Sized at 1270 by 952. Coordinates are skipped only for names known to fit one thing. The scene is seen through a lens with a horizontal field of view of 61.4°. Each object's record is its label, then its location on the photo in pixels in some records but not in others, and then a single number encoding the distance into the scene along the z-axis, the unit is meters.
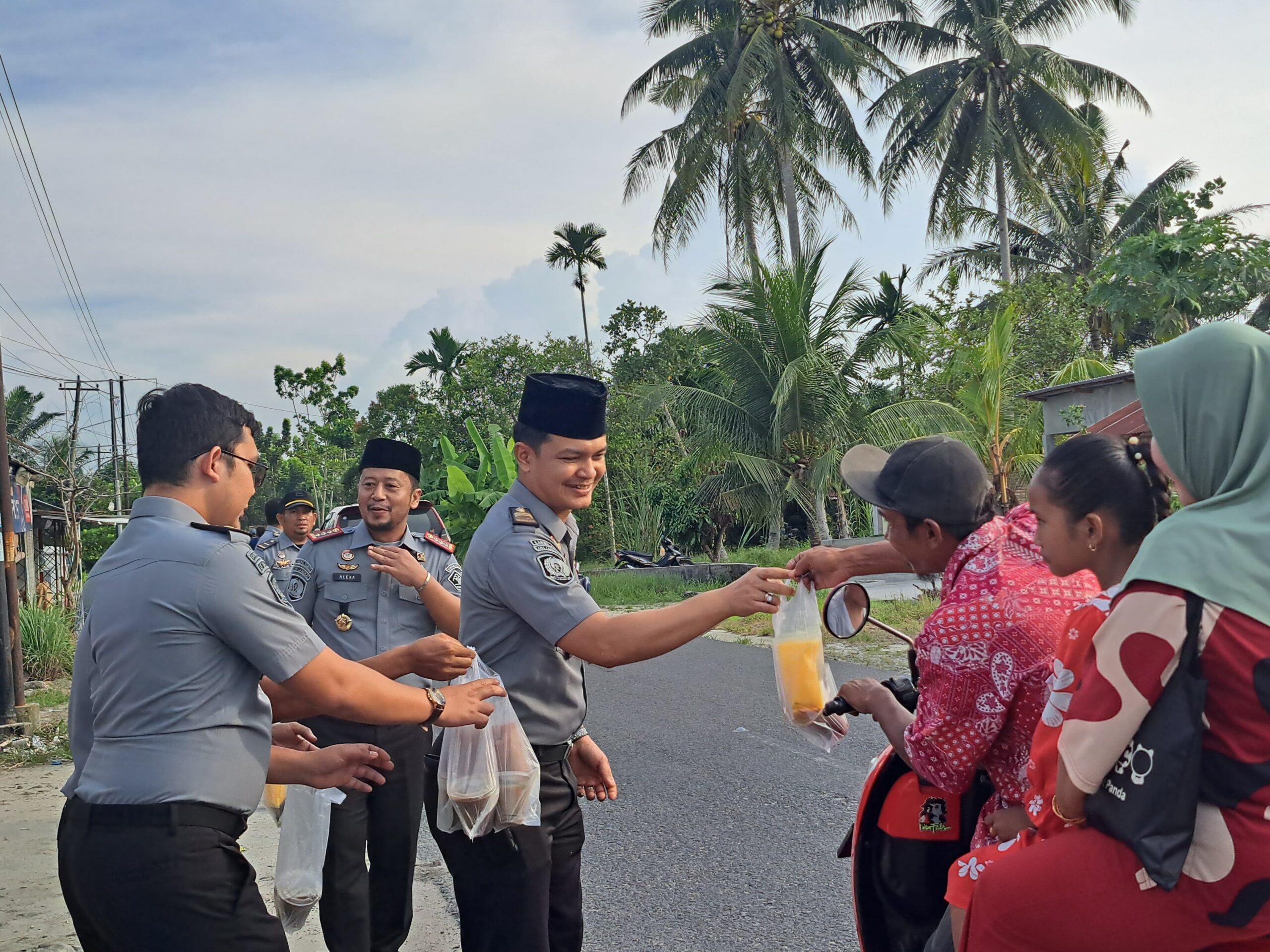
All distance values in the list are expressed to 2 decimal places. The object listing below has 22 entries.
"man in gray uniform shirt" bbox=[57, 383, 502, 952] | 2.31
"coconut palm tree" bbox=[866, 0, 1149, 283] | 27.31
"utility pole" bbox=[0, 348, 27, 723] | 9.29
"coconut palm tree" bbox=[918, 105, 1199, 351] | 32.00
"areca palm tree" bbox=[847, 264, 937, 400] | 18.66
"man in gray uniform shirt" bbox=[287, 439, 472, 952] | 4.00
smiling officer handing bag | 2.81
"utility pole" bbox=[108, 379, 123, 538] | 32.31
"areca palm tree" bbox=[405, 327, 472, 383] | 35.47
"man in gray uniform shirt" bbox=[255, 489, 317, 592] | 7.24
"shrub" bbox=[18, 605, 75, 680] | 12.34
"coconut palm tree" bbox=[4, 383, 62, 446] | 42.59
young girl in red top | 2.09
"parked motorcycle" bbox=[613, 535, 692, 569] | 22.09
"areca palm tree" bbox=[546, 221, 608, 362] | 35.03
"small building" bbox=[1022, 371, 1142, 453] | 14.01
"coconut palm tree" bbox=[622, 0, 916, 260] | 26.36
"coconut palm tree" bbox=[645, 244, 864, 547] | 17.83
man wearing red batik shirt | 2.21
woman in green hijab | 1.65
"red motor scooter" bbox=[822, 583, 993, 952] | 2.50
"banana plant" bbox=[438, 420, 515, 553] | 20.25
